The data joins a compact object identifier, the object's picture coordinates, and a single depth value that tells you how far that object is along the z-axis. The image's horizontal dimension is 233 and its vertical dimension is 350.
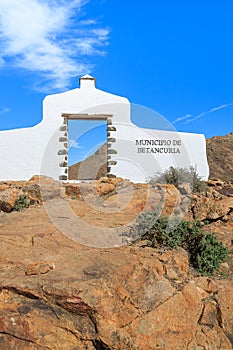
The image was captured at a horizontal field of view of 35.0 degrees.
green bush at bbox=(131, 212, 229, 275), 5.85
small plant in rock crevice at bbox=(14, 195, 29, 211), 7.84
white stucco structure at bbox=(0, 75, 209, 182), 13.68
